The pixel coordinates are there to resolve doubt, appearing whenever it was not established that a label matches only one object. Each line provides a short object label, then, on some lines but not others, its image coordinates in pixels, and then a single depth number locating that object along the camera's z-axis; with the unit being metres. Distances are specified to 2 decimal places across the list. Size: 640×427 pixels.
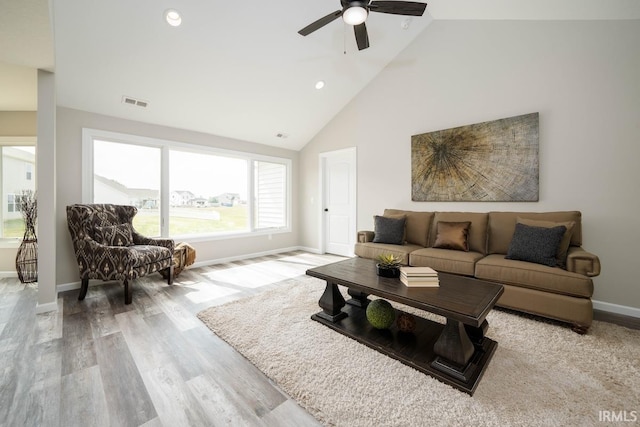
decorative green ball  1.96
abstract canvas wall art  3.07
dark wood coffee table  1.55
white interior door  4.98
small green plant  2.17
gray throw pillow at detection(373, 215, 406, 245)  3.64
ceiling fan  2.11
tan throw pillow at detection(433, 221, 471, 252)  3.19
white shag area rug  1.32
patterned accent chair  2.77
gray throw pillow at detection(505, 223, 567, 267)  2.44
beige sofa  2.16
